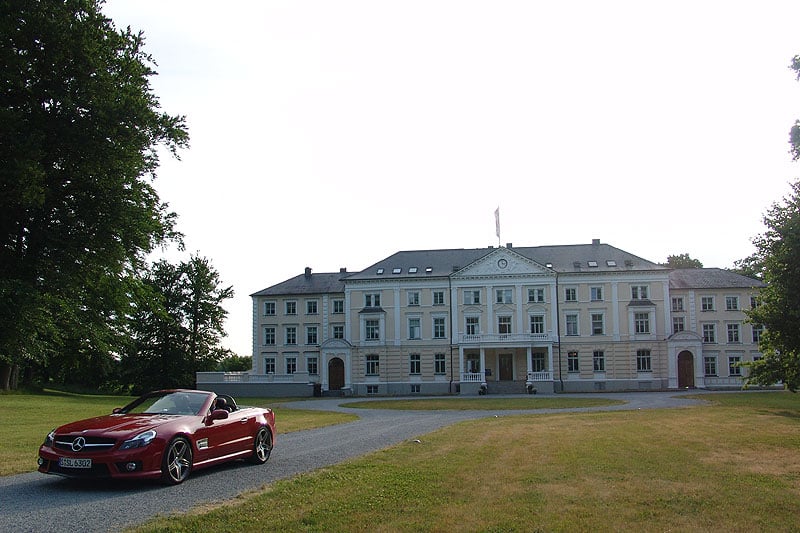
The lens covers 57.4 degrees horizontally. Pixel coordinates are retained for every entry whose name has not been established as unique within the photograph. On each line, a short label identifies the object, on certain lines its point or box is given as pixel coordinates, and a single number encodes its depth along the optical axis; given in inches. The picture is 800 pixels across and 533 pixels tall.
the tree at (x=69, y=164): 815.1
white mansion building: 2429.9
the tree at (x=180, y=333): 2805.1
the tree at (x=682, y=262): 3444.9
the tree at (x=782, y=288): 936.3
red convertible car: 404.8
